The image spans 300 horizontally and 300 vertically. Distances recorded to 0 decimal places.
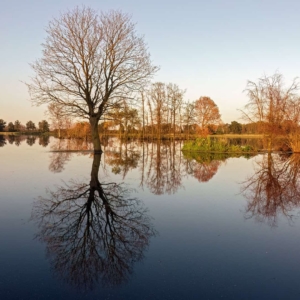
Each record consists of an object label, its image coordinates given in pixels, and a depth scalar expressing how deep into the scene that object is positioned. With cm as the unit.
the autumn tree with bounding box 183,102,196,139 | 5638
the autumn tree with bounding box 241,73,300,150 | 2492
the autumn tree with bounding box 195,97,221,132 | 5647
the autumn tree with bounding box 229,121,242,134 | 8850
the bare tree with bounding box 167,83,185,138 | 5431
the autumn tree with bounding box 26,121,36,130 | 10969
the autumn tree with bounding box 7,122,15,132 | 10344
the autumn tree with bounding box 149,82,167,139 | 5400
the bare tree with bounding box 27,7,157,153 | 1994
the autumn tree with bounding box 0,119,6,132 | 10018
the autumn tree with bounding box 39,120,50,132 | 9602
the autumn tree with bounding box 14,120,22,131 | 10578
